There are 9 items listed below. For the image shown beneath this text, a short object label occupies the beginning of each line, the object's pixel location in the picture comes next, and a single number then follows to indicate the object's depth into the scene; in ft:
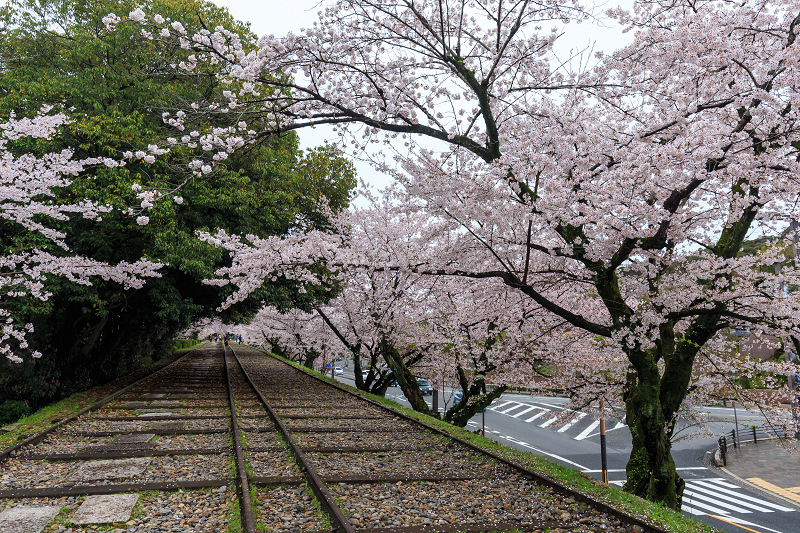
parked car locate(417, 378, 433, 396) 123.44
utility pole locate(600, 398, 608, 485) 44.94
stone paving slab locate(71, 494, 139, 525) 14.39
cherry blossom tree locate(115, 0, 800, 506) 19.11
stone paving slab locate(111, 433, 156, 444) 24.42
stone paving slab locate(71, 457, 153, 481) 18.61
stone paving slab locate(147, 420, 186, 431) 27.73
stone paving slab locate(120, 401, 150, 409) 36.82
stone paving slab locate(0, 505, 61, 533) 13.52
